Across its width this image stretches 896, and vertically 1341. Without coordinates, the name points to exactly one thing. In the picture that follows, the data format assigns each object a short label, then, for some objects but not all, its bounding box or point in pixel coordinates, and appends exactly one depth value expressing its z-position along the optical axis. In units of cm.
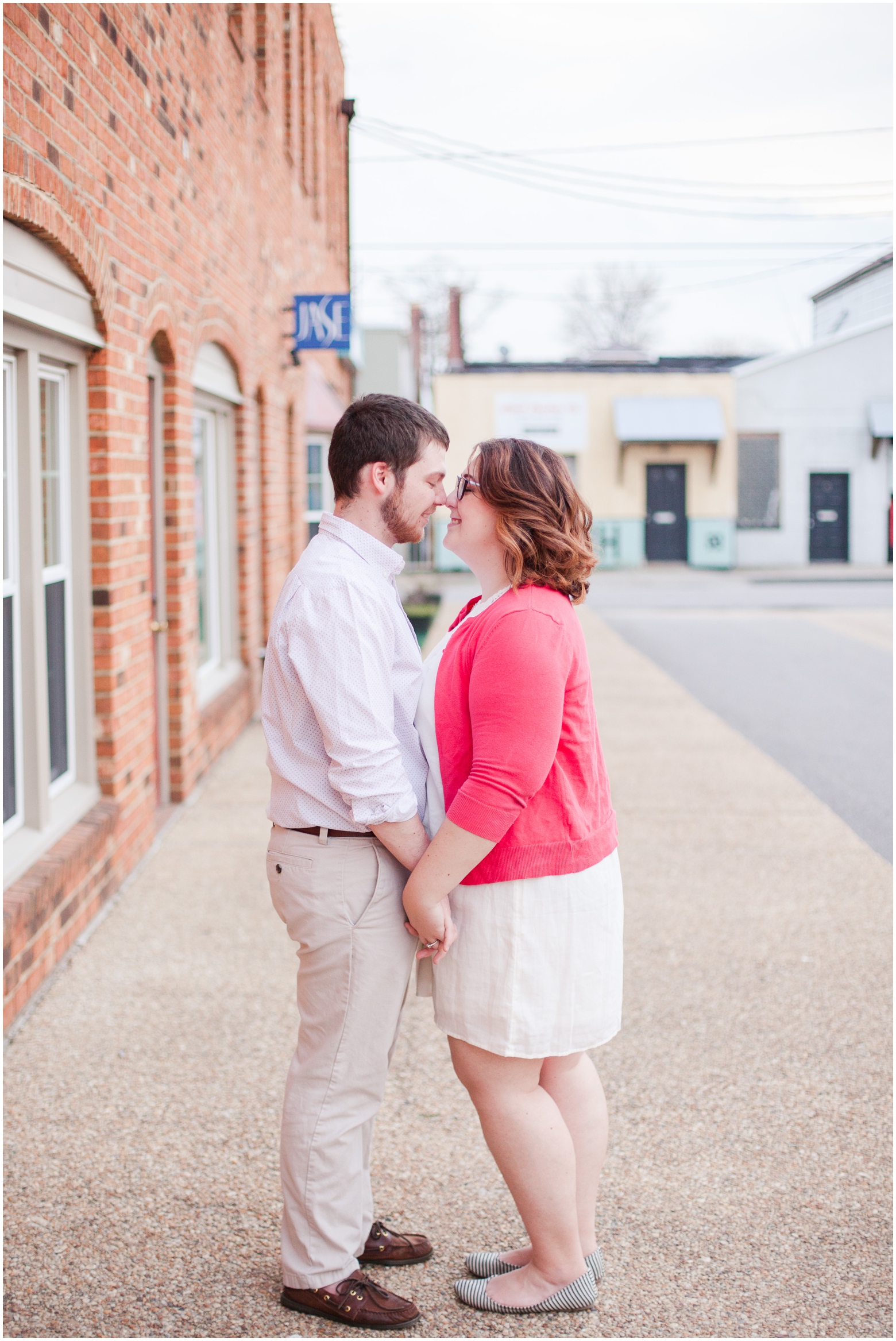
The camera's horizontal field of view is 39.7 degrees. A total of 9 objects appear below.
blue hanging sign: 1069
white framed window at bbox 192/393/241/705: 827
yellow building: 3047
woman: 228
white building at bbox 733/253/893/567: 3123
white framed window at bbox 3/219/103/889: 426
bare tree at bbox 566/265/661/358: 4075
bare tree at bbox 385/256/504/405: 4128
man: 235
